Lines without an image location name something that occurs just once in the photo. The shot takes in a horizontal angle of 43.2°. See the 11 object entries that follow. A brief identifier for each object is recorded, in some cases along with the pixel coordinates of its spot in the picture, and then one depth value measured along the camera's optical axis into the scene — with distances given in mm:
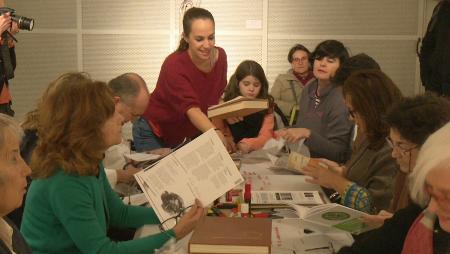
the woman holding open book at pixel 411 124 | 1738
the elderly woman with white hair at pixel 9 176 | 1360
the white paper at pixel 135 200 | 2256
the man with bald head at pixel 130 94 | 2773
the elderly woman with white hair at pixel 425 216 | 1162
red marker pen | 2134
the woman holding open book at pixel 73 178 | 1687
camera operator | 3376
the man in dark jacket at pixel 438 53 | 4043
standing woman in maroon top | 3193
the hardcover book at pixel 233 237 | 1468
